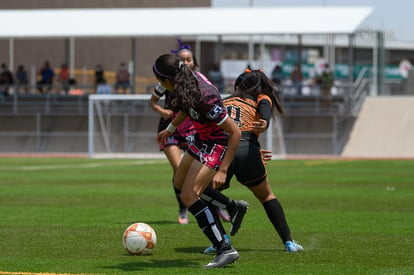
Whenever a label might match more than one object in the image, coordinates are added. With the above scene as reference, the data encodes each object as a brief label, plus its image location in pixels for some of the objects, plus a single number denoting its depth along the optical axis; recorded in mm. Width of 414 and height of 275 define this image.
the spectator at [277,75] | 38906
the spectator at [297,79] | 38906
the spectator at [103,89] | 39906
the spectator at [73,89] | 40688
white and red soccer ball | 9500
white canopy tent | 38844
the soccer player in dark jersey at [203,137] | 8406
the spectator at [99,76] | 40844
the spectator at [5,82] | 40938
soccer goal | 35375
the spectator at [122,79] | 40094
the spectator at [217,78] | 38812
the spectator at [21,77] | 41241
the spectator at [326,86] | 38375
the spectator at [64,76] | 41406
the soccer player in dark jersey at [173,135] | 11883
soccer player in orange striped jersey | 9477
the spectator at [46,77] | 41062
